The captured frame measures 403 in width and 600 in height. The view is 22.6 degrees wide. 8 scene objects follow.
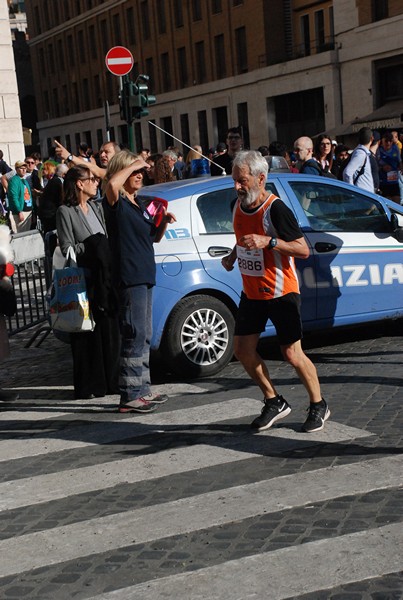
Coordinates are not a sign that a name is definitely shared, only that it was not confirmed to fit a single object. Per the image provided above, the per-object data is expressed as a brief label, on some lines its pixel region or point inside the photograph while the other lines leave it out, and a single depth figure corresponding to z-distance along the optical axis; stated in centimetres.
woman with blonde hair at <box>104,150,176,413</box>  700
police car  810
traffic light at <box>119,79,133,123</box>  1602
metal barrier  1075
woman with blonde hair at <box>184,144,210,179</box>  1276
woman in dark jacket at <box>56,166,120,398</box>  764
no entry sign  1596
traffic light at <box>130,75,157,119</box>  1608
